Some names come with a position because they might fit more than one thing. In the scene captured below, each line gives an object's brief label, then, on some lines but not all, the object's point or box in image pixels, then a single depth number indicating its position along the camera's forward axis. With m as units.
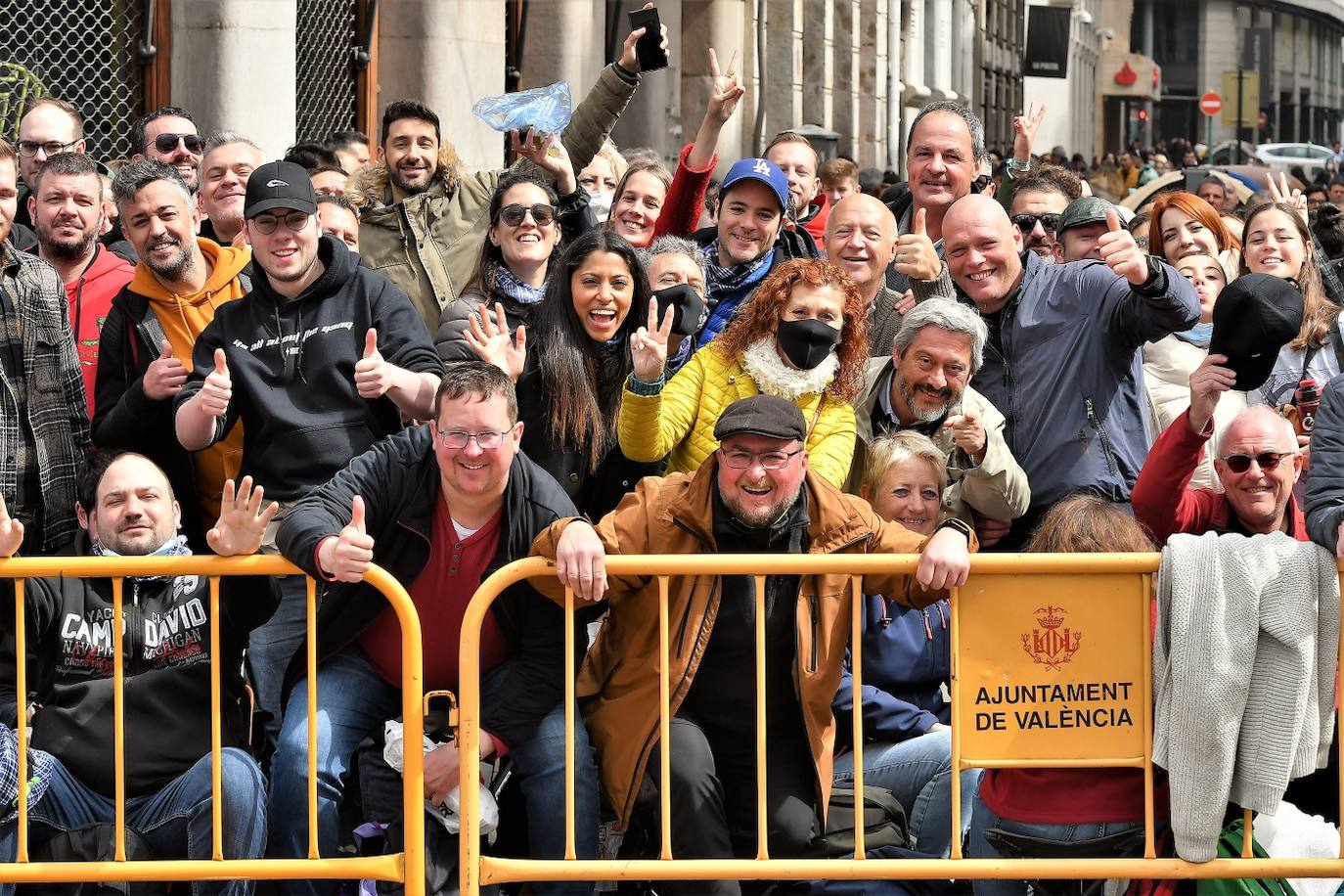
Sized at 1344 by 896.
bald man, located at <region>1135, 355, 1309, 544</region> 5.90
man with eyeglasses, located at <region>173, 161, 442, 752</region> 6.27
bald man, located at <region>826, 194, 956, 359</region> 7.10
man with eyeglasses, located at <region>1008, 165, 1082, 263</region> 8.30
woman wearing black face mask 6.27
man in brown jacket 5.53
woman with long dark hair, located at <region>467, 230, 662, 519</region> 6.41
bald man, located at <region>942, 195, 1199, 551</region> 6.58
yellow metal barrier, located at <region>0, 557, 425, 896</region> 5.33
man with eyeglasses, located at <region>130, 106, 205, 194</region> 8.57
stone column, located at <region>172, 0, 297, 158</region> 11.05
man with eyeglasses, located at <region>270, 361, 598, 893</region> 5.65
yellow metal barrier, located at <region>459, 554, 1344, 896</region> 5.34
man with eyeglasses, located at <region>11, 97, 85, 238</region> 8.30
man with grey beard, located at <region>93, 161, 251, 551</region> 6.54
